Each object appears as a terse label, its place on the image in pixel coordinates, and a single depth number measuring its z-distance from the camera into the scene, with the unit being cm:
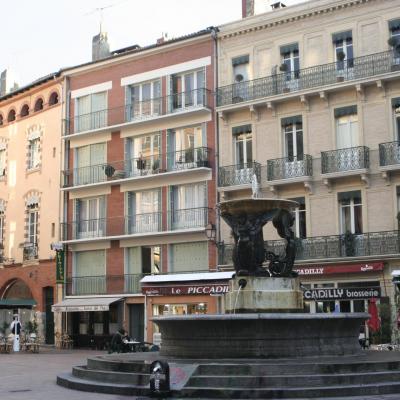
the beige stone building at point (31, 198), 3978
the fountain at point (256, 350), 1356
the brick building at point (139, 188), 3450
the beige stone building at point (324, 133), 2972
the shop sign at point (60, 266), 3831
